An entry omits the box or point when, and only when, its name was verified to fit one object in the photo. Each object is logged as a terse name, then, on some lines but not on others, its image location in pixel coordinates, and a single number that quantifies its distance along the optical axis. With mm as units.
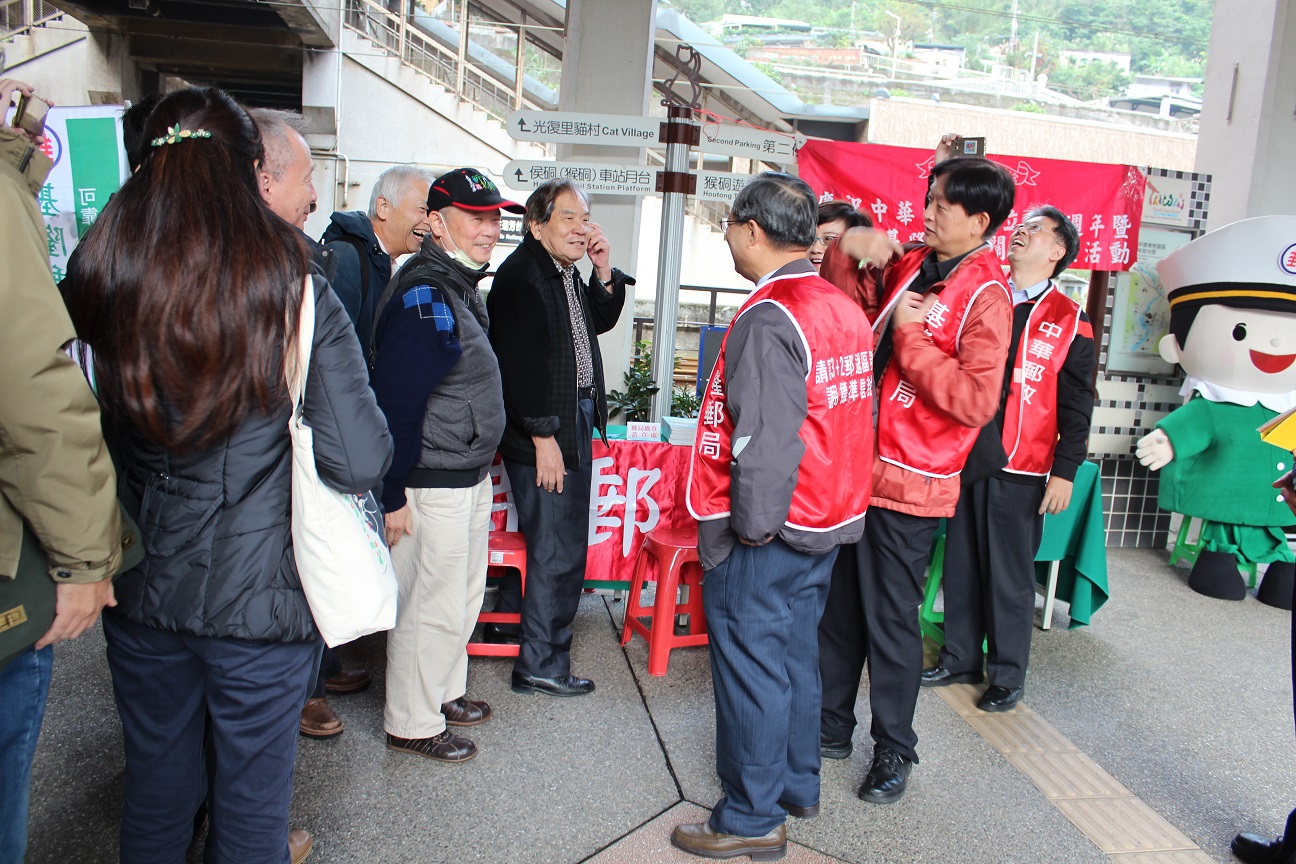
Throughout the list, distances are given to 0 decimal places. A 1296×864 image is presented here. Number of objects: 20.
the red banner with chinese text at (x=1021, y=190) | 5113
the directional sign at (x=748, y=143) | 4230
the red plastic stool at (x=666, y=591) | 3443
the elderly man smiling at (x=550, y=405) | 3094
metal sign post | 4172
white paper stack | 3920
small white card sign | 3869
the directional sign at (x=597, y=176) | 4273
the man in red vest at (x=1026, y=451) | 3396
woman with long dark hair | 1547
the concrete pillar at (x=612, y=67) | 5527
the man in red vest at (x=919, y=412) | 2576
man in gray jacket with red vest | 2166
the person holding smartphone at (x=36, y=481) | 1373
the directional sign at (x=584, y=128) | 4270
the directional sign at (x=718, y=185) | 4223
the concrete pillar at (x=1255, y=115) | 5805
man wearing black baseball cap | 2619
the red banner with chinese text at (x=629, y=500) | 3846
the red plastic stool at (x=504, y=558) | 3461
